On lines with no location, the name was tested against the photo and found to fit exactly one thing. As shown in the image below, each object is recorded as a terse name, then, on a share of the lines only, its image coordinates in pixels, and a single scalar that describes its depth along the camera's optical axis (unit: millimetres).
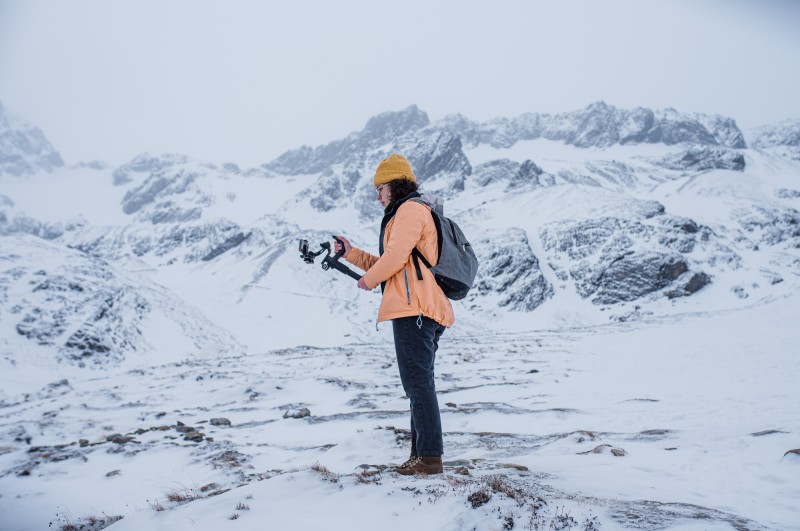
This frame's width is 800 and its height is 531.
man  3930
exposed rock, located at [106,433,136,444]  7605
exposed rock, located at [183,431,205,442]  7483
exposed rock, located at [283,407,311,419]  9164
